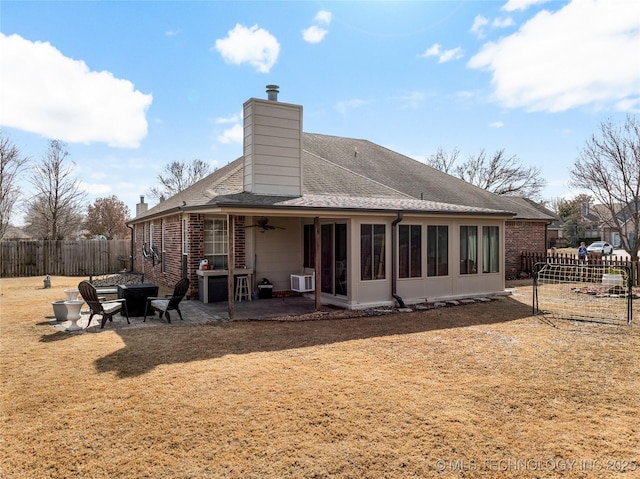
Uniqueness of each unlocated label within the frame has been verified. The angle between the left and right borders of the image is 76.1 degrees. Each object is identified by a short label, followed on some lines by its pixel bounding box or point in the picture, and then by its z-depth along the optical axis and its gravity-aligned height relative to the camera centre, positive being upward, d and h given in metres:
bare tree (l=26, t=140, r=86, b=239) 24.02 +3.26
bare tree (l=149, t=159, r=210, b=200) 39.00 +6.62
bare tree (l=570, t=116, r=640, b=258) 15.01 +2.94
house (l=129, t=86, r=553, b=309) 9.40 +0.29
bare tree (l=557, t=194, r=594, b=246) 41.09 +2.47
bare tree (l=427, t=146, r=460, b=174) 37.09 +7.94
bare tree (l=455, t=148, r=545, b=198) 33.59 +5.84
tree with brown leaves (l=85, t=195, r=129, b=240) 35.00 +2.40
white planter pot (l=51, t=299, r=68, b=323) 7.91 -1.24
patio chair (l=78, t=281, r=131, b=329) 7.16 -1.11
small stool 10.65 -1.11
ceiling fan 10.88 +0.58
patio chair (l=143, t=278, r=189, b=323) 7.84 -1.10
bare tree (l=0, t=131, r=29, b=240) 21.67 +3.87
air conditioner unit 10.81 -0.98
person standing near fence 17.69 -0.31
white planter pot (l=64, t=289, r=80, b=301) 7.75 -0.92
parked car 33.23 -0.17
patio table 8.39 -1.02
